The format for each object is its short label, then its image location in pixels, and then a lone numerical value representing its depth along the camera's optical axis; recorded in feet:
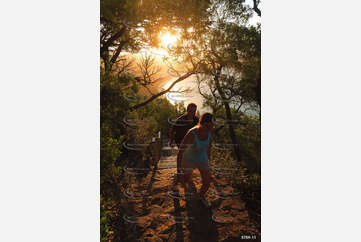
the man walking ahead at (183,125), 9.91
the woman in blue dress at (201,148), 9.81
